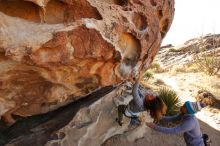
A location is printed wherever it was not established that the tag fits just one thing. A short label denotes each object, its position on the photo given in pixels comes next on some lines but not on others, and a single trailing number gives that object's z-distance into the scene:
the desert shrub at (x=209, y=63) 6.18
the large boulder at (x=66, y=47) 1.62
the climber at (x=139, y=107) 2.13
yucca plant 3.51
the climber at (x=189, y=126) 2.04
